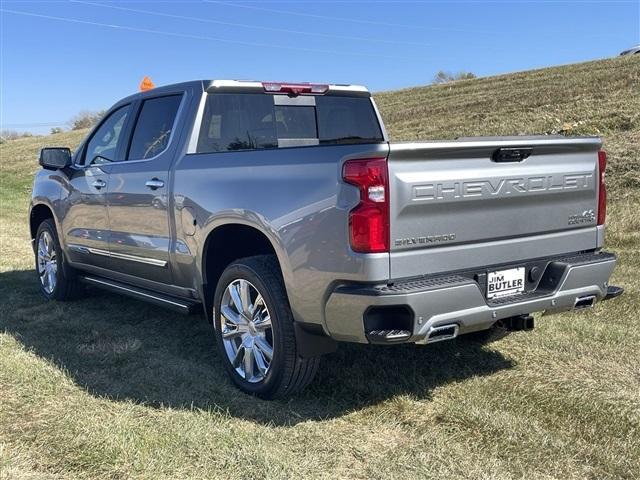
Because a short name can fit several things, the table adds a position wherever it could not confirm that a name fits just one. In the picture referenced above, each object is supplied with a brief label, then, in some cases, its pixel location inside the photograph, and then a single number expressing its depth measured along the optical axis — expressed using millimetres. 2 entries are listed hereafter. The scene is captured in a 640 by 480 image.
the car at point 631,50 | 40347
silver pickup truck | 3340
